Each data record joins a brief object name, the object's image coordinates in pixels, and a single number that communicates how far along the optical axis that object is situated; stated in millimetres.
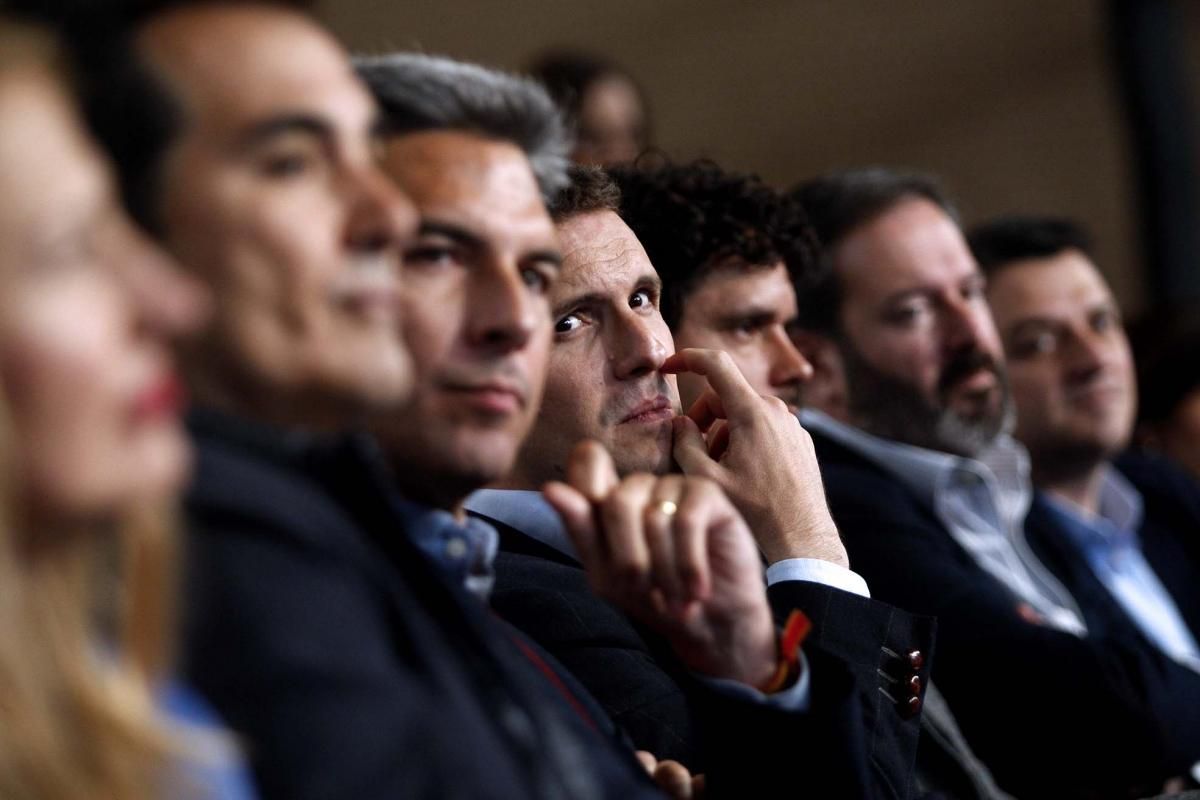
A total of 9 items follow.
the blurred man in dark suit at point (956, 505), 4785
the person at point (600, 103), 7191
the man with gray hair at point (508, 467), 2760
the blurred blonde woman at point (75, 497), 1803
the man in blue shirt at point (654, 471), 3463
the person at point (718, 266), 4809
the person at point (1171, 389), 7953
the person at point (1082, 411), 6699
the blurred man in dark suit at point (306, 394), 1983
